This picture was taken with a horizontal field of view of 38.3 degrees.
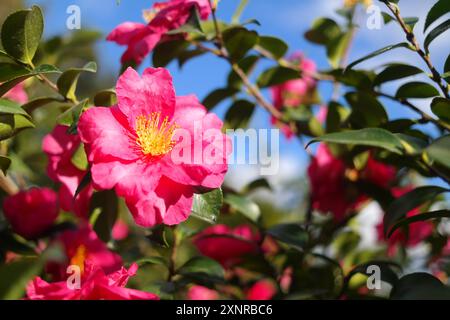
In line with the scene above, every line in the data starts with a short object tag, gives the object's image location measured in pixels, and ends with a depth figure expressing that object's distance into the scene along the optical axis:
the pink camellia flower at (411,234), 0.52
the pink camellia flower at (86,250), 0.39
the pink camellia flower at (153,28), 0.38
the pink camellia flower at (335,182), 0.50
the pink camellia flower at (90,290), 0.26
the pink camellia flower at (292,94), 0.59
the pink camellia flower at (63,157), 0.38
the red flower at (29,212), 0.40
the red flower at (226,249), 0.50
